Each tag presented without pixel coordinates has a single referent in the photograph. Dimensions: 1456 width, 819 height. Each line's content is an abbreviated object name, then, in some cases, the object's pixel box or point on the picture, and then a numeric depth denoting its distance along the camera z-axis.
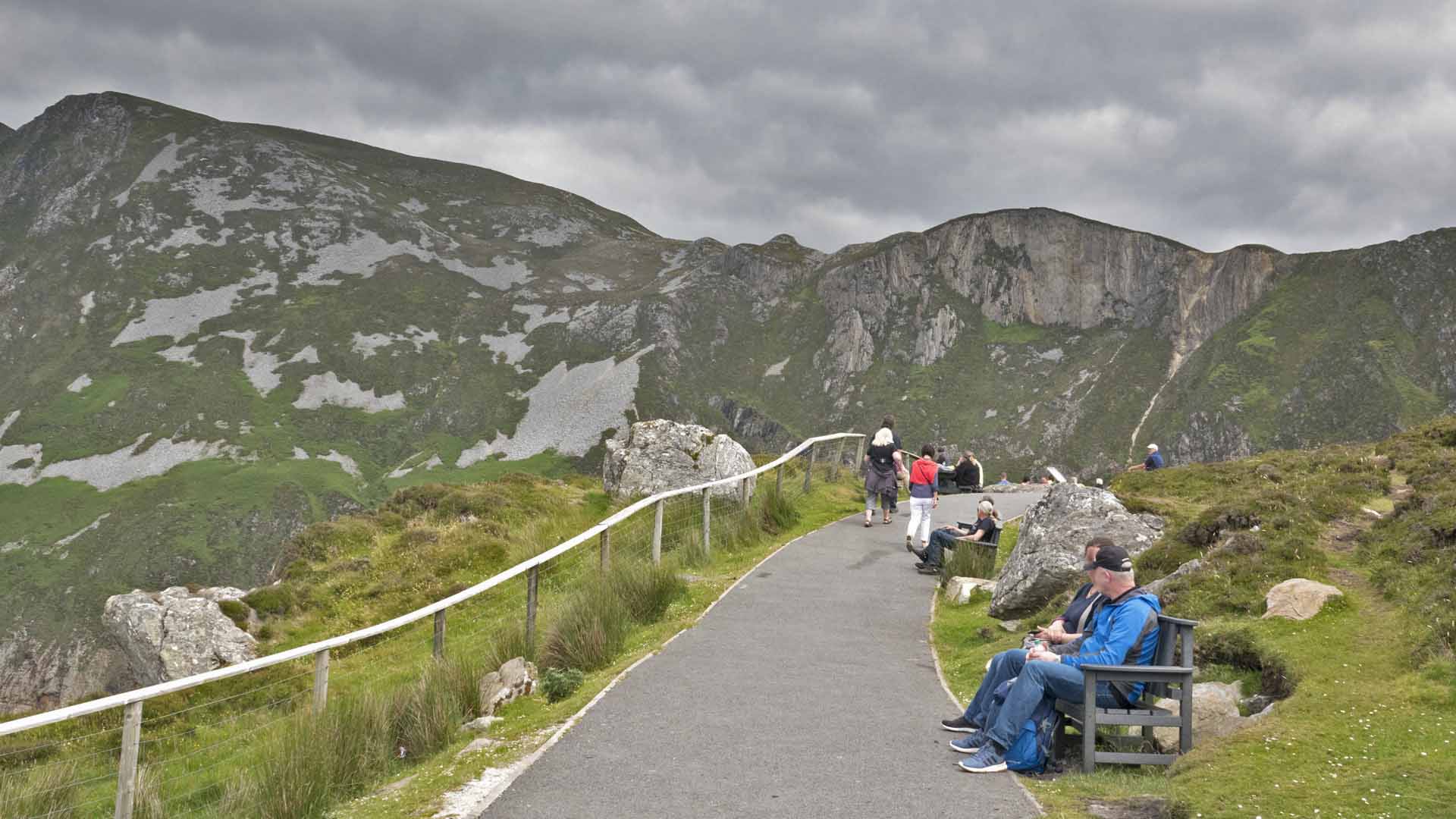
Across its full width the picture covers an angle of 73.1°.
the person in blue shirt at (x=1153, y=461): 28.23
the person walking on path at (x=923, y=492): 17.70
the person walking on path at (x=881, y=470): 20.17
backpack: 7.12
